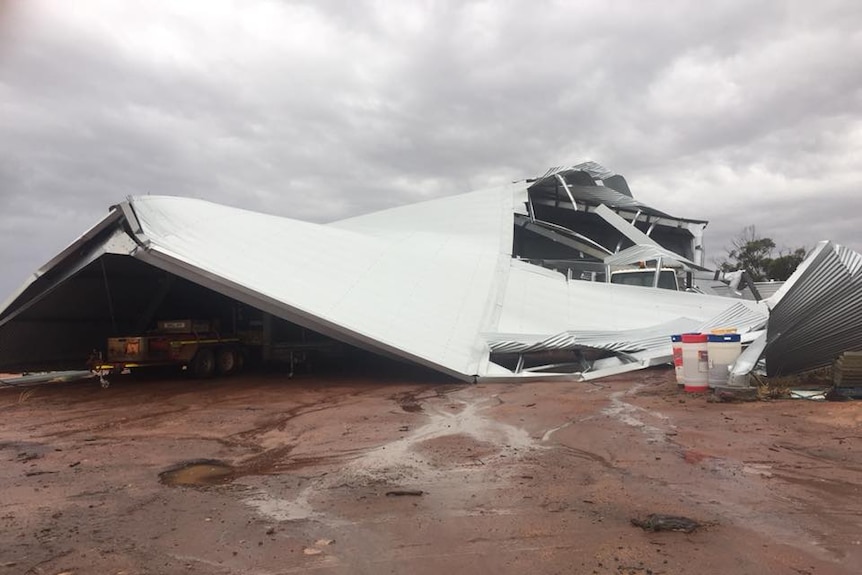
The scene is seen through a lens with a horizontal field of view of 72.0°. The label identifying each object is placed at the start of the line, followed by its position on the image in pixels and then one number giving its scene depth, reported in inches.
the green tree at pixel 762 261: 1750.7
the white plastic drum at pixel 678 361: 378.0
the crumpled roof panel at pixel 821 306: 337.7
